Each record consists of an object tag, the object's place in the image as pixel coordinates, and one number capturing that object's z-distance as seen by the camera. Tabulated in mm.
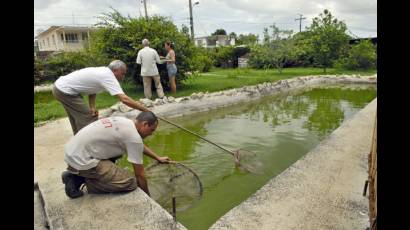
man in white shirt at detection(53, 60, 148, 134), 3530
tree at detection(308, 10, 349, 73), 19156
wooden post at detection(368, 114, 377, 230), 2293
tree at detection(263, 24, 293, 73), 18719
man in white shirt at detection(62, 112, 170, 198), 2711
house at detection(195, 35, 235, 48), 46012
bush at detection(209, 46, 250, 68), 25359
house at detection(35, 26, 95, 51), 31709
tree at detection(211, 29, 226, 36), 62281
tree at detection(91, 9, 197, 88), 9383
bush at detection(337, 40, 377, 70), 19109
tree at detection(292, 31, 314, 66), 20203
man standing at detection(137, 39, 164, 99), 7742
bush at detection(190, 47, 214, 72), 10241
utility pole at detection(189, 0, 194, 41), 21534
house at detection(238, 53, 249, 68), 24962
